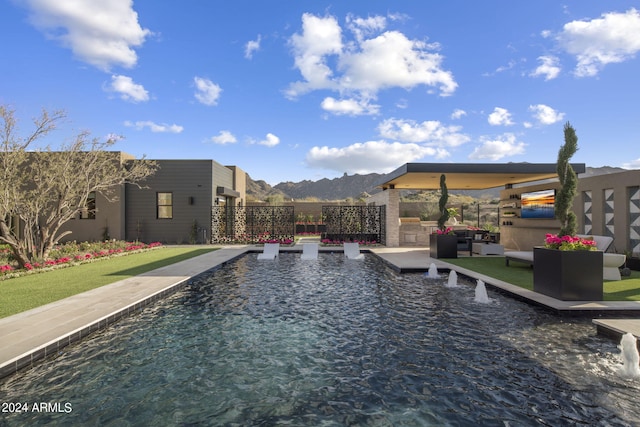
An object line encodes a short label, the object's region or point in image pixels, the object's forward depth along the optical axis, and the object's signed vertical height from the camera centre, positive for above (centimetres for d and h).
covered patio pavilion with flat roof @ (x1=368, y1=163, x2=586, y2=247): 1280 +167
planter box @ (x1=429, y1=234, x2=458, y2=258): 1204 -111
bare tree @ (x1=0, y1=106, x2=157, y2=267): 1002 +138
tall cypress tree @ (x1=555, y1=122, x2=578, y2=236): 625 +57
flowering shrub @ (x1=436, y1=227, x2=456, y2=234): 1237 -59
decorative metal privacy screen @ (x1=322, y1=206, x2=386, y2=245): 1731 -52
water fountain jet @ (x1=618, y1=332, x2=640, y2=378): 339 -151
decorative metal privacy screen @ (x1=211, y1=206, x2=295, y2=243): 1814 -60
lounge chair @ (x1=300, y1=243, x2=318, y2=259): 1273 -139
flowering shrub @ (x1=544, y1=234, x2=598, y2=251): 591 -53
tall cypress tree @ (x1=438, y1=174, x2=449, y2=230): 1269 +42
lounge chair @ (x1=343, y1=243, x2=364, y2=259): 1306 -141
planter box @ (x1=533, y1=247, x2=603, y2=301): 575 -106
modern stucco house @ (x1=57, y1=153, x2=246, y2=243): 1808 +62
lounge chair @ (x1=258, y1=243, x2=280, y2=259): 1275 -137
